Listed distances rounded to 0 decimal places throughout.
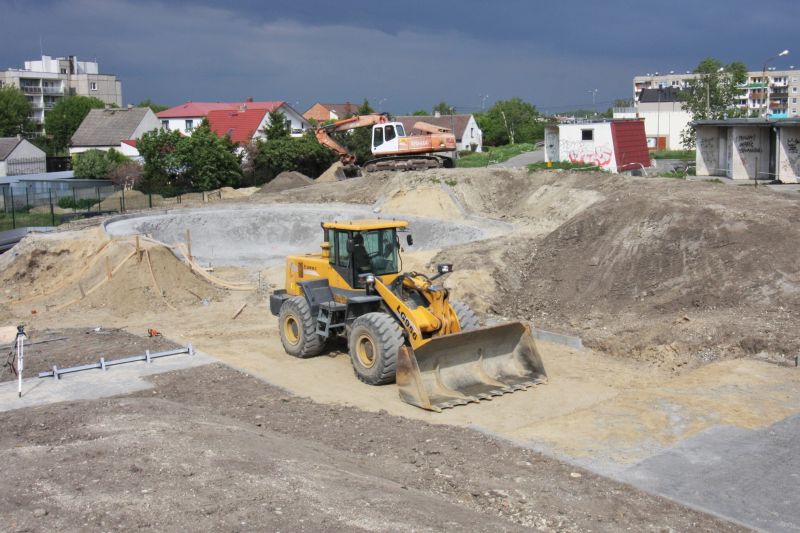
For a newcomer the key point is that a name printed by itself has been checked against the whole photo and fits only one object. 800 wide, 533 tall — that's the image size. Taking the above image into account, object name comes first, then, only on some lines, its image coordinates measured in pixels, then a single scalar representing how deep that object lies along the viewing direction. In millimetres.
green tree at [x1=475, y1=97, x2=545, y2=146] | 82312
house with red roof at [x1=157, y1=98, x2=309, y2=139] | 58750
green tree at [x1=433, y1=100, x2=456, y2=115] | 100212
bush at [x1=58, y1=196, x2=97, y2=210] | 37312
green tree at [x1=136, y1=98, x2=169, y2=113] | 114500
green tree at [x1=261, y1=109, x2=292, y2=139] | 52031
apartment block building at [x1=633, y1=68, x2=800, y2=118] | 135750
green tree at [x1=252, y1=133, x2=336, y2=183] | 48250
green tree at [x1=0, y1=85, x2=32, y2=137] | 84625
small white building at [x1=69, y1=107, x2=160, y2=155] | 63750
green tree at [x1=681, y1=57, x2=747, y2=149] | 45469
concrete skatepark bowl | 29188
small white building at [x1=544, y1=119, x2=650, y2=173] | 35250
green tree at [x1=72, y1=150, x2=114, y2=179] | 50281
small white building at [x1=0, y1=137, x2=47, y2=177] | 58156
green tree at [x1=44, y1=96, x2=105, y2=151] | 86250
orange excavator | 37188
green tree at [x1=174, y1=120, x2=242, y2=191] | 43375
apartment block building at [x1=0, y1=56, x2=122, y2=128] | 103500
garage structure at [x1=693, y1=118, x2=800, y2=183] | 29984
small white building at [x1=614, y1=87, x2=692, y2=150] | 62875
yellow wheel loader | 12922
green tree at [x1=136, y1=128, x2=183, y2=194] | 44281
